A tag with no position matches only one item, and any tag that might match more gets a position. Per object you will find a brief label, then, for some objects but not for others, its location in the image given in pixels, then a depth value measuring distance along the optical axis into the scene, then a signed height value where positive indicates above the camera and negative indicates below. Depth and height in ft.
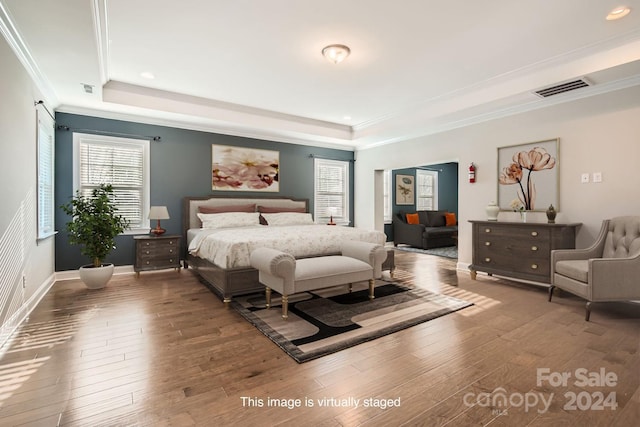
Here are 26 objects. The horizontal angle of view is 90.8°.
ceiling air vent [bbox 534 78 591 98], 11.81 +4.90
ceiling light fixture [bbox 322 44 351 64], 10.79 +5.61
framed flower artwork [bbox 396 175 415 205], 28.68 +2.10
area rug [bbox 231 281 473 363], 8.36 -3.32
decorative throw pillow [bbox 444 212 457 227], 28.91 -0.58
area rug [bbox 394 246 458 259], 22.50 -2.95
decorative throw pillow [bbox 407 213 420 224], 26.98 -0.53
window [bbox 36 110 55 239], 12.42 +1.70
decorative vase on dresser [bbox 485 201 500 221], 15.35 +0.08
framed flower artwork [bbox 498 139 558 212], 14.11 +1.72
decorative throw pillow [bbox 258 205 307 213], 19.90 +0.27
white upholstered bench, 9.93 -1.91
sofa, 25.38 -1.48
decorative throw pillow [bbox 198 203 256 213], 18.30 +0.31
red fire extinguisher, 17.11 +2.16
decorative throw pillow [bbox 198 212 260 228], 17.25 -0.37
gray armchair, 9.78 -1.77
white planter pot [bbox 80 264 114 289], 13.17 -2.61
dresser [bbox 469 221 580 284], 12.69 -1.45
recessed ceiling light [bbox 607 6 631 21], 8.55 +5.54
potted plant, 13.19 -0.77
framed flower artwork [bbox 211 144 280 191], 19.40 +2.87
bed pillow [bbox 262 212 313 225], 19.07 -0.31
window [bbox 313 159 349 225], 23.88 +1.73
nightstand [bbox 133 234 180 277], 15.97 -2.01
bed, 11.83 -1.02
